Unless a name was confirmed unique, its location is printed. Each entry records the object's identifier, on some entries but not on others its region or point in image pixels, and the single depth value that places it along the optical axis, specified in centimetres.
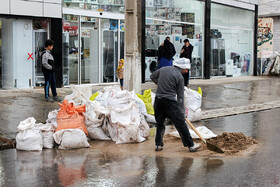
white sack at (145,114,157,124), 999
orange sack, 816
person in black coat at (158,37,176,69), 1599
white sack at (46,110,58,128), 871
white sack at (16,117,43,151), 777
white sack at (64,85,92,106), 978
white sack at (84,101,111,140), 855
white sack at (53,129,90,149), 789
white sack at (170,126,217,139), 853
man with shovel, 746
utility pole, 1104
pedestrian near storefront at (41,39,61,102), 1207
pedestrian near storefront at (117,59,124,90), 1450
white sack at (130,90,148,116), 960
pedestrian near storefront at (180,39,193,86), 1675
